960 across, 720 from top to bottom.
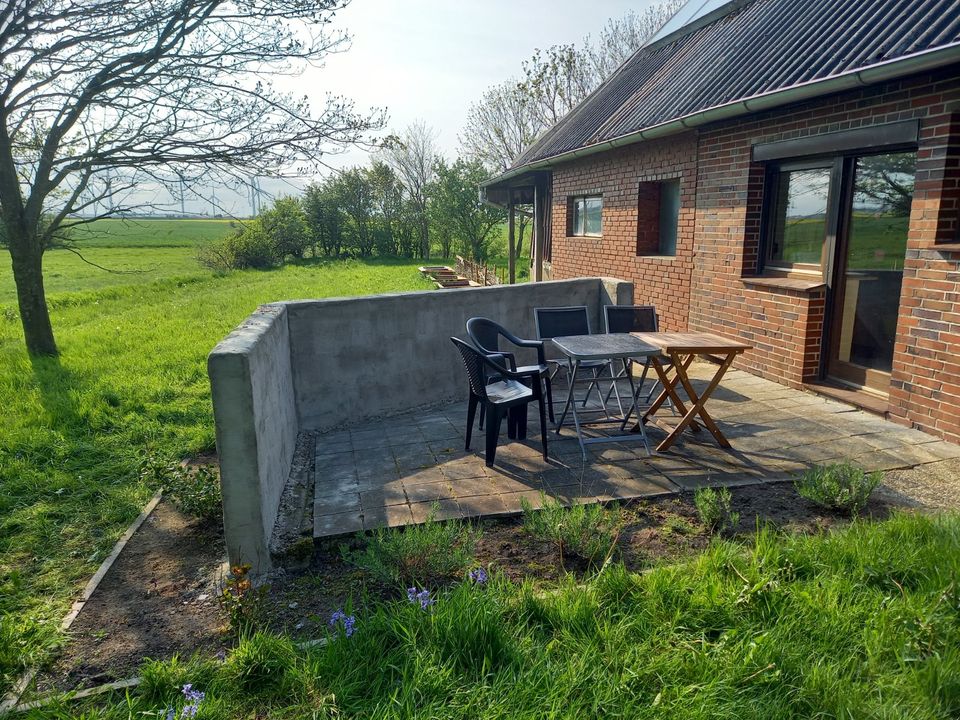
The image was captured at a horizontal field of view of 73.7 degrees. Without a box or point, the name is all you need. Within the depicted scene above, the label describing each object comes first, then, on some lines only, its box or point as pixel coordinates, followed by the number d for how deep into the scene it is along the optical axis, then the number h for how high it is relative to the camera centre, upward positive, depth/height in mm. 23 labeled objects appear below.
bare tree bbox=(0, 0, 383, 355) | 7965 +1513
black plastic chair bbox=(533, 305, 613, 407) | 5918 -871
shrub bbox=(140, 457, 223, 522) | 3975 -1604
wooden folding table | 4504 -977
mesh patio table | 4484 -873
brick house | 4746 +283
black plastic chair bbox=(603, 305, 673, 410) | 6027 -864
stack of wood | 22188 -1756
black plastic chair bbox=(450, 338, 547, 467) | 4473 -1188
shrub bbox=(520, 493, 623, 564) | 3215 -1549
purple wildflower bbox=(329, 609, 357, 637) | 2529 -1530
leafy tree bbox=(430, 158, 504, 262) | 30672 +1087
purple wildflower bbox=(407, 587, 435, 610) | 2650 -1516
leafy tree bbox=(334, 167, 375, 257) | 37469 +998
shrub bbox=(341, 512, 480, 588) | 3015 -1553
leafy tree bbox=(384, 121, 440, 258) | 38000 +3466
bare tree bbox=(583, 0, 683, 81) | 31750 +8884
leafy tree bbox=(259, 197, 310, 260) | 34312 +226
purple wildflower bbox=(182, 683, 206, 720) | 2127 -1559
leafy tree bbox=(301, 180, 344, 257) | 36531 +669
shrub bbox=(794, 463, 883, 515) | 3590 -1489
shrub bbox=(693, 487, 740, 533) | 3475 -1533
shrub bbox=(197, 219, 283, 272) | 31953 -955
